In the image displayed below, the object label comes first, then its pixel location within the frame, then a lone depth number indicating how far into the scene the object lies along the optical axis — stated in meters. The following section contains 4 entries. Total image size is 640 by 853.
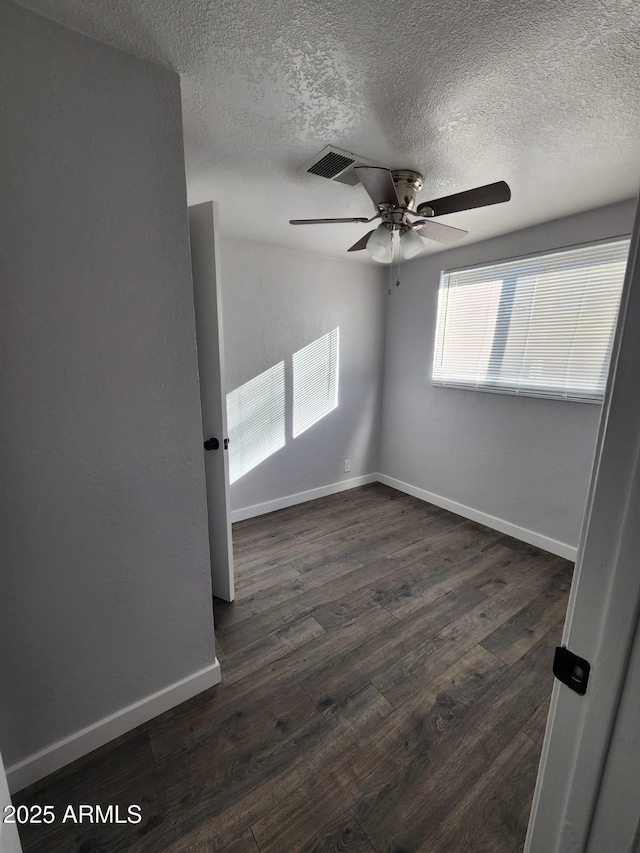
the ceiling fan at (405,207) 1.45
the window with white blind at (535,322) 2.27
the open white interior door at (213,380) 1.73
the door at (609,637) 0.49
